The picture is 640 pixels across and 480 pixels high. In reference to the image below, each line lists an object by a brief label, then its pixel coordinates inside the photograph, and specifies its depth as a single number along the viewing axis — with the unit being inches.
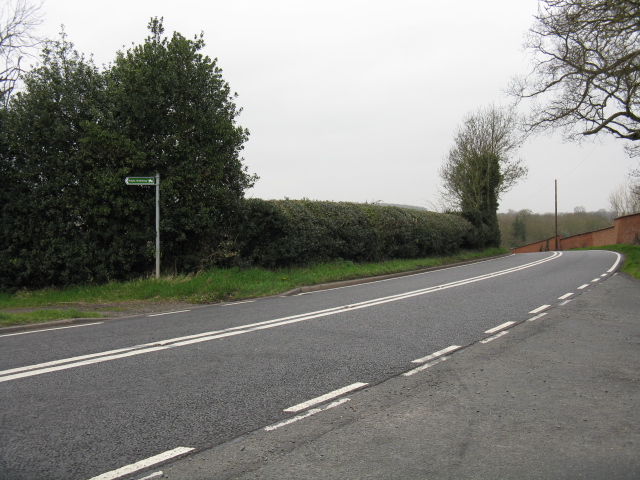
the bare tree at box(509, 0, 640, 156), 656.4
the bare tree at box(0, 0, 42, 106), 887.1
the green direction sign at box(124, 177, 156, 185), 506.6
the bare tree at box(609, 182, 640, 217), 2886.8
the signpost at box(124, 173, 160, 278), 507.5
